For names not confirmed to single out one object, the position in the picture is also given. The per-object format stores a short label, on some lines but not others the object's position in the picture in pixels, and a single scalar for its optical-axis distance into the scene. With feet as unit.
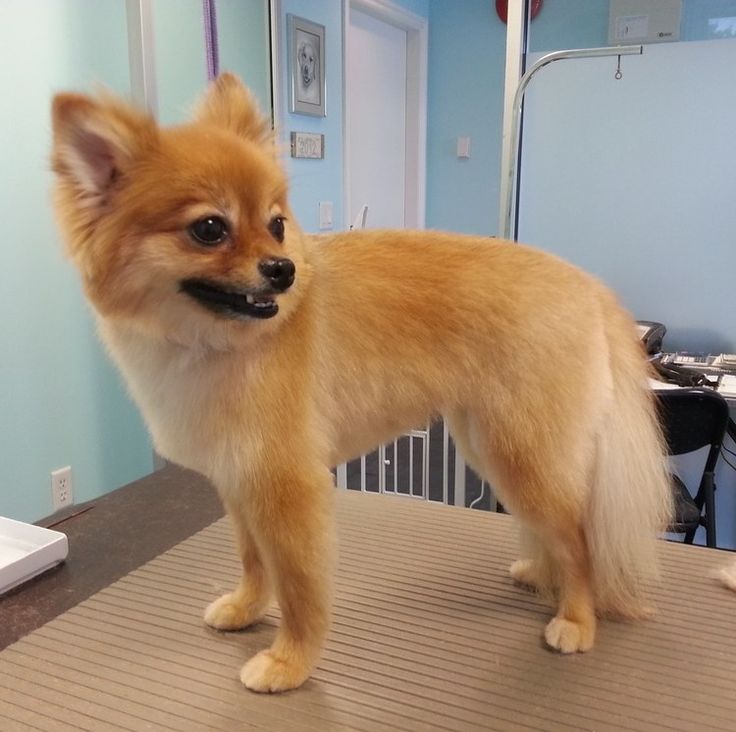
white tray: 4.55
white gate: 10.66
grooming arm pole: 6.72
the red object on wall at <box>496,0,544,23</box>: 12.97
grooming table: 3.53
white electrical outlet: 8.28
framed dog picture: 10.50
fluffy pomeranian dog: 3.13
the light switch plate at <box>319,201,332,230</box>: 11.68
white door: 12.91
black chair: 7.04
